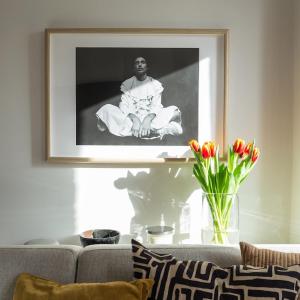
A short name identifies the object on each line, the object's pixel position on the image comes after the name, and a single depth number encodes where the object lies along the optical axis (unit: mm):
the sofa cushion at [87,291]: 1213
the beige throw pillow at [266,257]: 1325
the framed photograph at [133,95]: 2045
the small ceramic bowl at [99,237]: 1845
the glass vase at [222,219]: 1842
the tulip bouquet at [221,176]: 1840
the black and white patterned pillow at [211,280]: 1206
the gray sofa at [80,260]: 1387
